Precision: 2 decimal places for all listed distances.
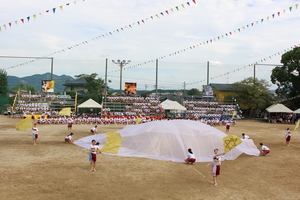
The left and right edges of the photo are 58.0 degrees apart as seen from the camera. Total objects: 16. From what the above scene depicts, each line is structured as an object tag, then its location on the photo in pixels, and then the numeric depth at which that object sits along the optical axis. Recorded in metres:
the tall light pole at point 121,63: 41.05
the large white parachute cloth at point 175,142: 14.57
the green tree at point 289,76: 38.84
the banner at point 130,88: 40.09
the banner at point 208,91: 41.69
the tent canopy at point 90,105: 32.09
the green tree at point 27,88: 72.61
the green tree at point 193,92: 77.88
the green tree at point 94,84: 55.05
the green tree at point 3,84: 45.53
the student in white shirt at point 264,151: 15.58
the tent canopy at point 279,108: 35.94
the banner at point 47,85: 38.97
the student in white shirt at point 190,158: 13.34
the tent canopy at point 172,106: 33.19
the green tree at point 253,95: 39.47
